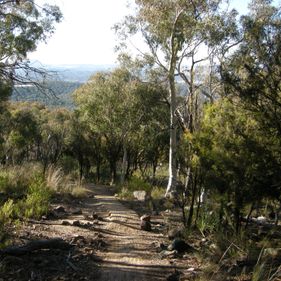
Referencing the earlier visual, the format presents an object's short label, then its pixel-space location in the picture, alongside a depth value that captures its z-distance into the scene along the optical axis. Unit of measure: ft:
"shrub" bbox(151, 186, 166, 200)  53.76
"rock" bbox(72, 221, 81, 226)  28.46
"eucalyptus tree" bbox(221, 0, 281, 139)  22.25
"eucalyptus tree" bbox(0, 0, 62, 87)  39.45
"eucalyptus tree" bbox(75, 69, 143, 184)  78.43
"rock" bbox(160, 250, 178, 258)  22.38
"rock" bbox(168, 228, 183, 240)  26.89
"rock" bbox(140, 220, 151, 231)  29.01
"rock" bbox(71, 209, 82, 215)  34.13
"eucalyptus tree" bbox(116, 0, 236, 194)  50.60
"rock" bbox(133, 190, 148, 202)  50.01
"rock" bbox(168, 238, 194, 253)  23.24
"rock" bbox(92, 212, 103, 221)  32.24
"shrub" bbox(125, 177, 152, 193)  62.83
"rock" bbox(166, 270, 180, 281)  18.49
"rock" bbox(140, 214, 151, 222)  29.55
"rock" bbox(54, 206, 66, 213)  33.91
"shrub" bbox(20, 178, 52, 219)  29.67
